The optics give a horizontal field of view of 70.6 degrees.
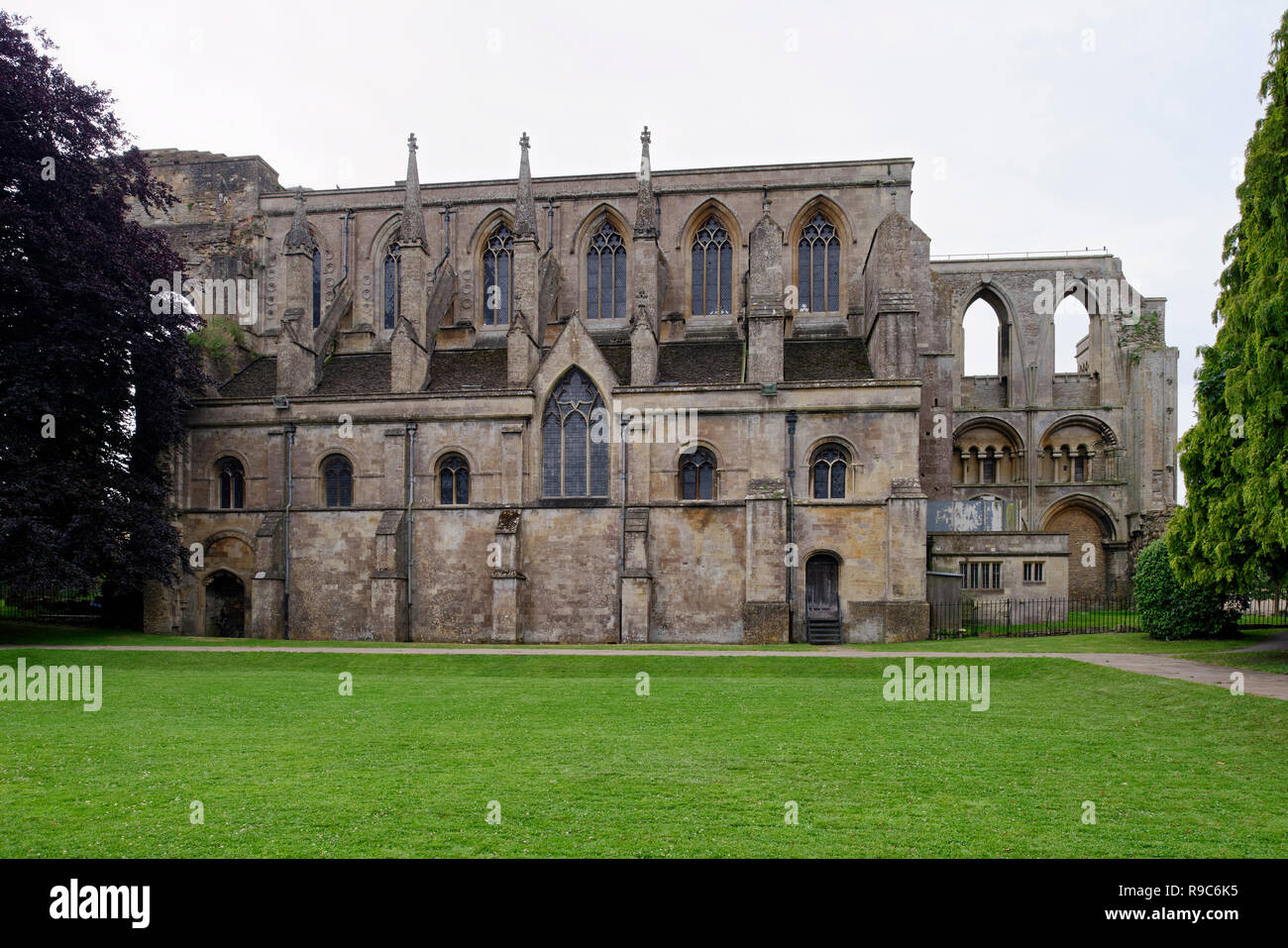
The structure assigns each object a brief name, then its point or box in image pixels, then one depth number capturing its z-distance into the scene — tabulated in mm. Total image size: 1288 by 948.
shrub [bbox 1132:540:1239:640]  24172
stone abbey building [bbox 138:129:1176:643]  29422
